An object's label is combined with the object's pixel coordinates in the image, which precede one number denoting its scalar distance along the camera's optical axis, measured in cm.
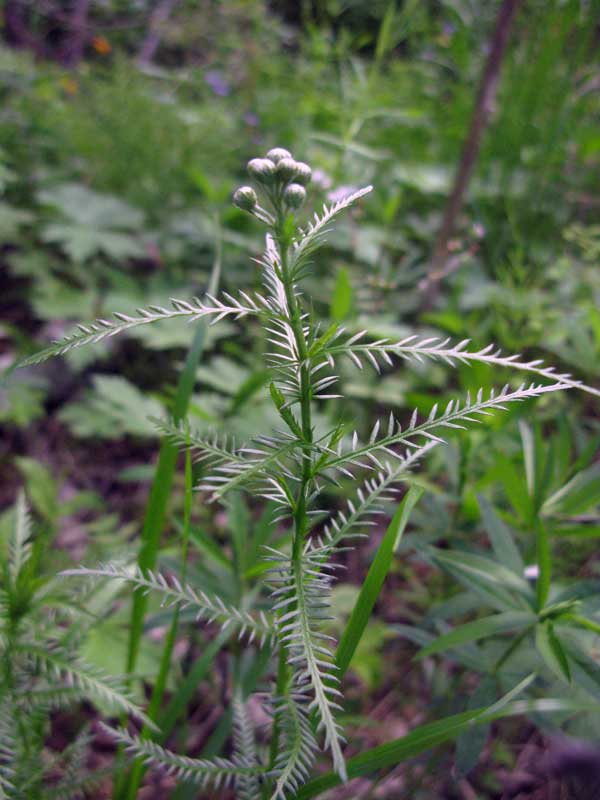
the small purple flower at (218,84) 85
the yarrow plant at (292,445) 16
